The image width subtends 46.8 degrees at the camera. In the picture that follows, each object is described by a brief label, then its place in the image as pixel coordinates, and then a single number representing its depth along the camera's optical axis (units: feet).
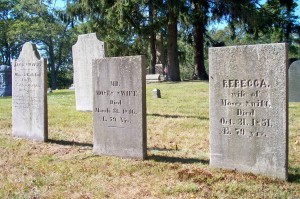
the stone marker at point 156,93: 45.61
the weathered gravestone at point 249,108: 13.57
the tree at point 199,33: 71.50
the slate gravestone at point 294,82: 36.86
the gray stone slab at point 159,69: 113.88
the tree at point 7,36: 142.31
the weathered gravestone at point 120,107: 16.98
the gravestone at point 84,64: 32.50
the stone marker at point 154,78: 84.25
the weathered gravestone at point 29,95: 21.02
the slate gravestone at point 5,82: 66.49
